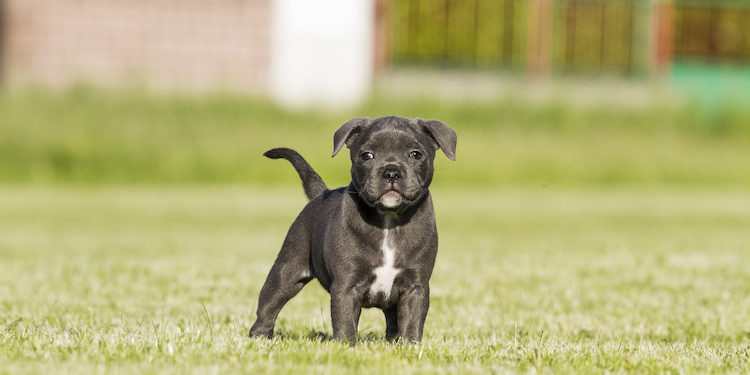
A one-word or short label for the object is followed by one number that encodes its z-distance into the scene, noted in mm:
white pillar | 26031
